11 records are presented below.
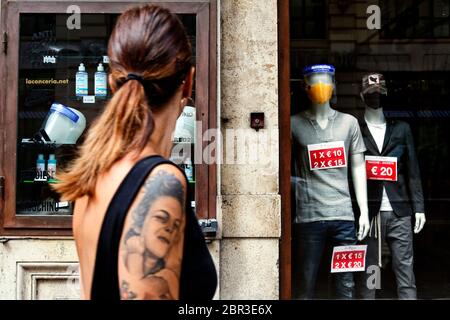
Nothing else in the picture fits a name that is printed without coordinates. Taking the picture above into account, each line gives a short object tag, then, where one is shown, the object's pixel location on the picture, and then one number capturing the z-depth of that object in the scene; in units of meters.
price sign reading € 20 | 6.56
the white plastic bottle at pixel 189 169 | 5.79
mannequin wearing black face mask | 6.54
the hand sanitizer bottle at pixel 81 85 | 5.97
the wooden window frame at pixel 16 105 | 5.65
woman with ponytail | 1.71
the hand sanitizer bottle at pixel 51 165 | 5.96
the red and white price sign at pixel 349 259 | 6.37
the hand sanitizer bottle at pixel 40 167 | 5.91
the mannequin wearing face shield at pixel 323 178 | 6.29
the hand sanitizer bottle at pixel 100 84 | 5.95
